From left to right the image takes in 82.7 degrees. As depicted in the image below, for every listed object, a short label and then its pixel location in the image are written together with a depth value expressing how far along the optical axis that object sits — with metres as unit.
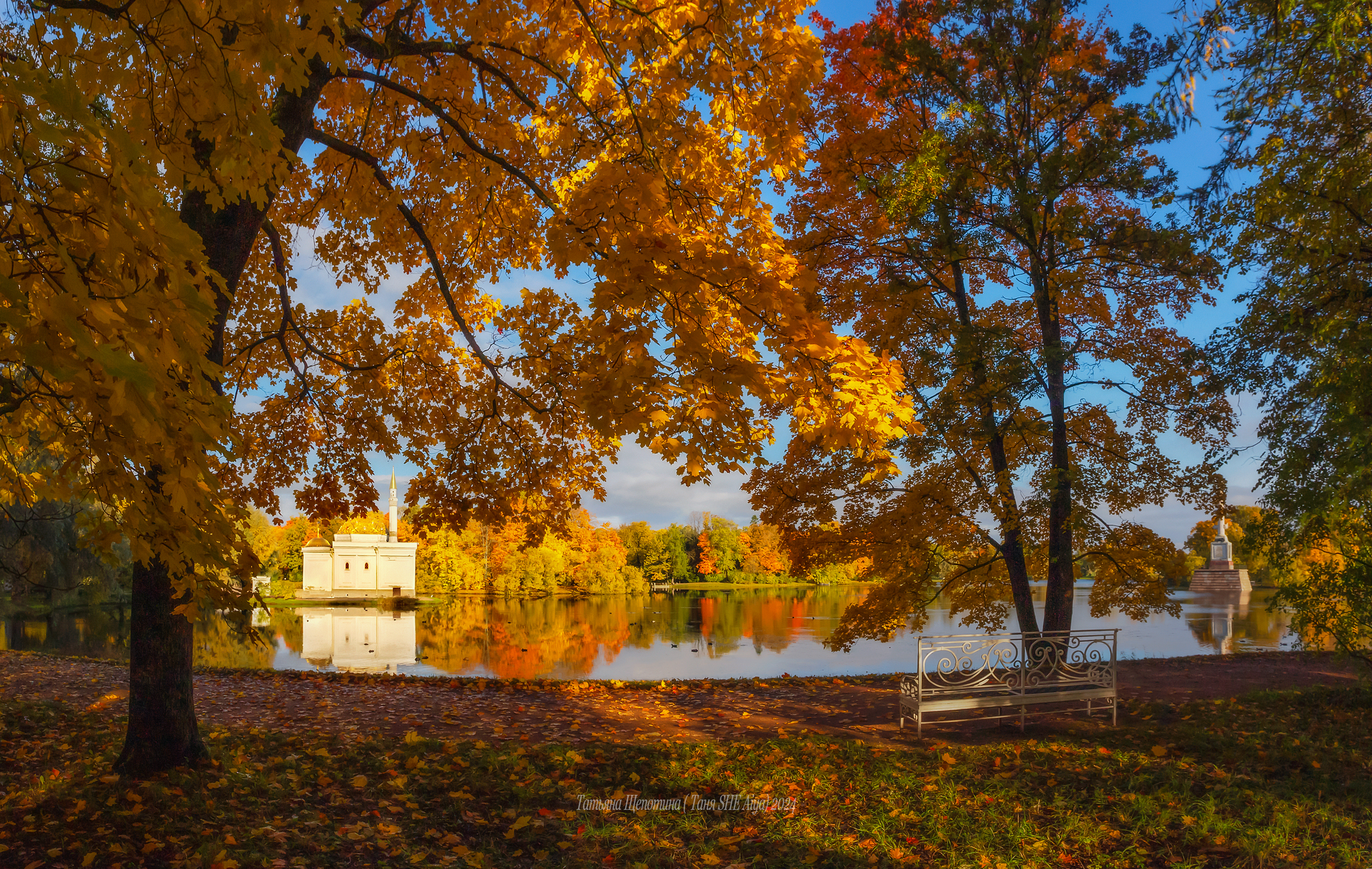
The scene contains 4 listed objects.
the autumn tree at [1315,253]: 6.66
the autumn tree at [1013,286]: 8.89
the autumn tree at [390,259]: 2.38
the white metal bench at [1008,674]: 7.07
